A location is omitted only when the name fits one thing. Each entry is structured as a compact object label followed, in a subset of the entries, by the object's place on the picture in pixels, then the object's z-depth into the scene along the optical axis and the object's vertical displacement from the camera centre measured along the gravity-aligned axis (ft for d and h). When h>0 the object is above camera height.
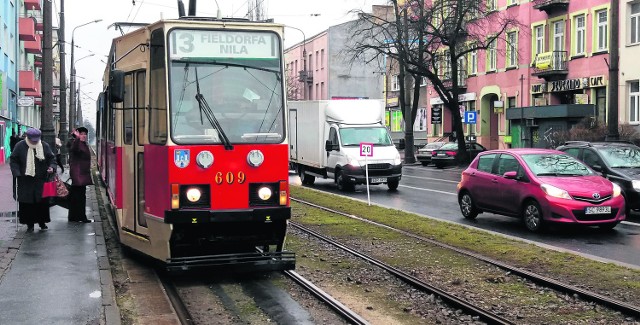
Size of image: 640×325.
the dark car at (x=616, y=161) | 51.39 -2.05
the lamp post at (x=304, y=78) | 256.73 +19.52
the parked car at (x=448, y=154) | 136.46 -3.73
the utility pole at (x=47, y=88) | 72.08 +4.63
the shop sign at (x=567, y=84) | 121.80 +8.11
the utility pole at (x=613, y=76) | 69.36 +5.21
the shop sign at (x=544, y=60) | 128.16 +12.58
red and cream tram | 28.19 -0.21
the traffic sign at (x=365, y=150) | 65.82 -1.41
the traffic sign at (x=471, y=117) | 141.90 +3.09
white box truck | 78.33 -0.78
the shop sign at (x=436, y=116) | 163.02 +3.84
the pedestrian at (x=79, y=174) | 44.70 -2.27
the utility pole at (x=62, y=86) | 112.78 +7.59
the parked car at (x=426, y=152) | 144.36 -3.66
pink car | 43.34 -3.46
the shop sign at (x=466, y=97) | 162.75 +8.04
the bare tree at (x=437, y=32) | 126.41 +17.94
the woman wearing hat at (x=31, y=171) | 39.29 -1.83
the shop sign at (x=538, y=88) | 132.98 +8.01
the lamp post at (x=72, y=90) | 160.00 +10.93
